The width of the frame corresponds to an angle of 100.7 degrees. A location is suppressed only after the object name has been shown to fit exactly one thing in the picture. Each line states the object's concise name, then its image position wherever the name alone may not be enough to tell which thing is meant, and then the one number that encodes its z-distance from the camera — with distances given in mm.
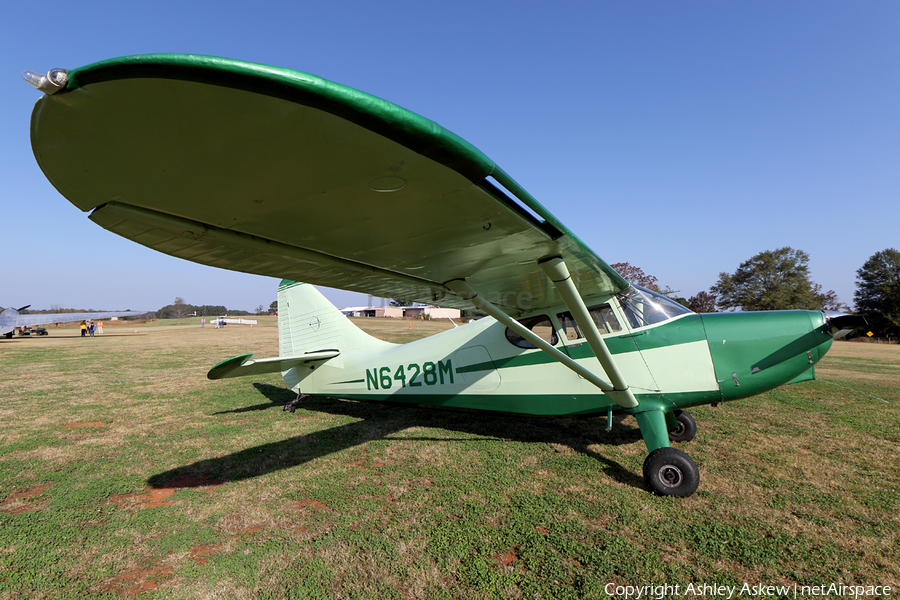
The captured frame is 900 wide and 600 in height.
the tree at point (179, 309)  109425
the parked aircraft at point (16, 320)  25875
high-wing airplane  1078
